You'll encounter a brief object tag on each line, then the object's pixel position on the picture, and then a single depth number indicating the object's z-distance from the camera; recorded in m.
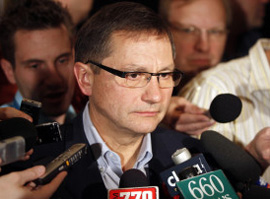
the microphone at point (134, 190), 1.26
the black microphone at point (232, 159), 1.35
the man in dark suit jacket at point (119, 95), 1.39
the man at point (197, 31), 1.79
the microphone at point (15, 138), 1.22
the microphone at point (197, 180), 1.28
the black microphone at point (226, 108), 1.41
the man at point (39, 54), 1.56
